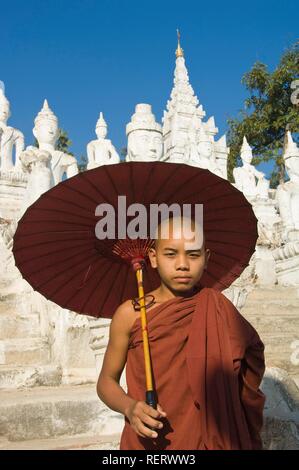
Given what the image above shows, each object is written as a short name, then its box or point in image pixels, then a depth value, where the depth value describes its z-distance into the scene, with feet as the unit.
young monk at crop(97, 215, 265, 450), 5.68
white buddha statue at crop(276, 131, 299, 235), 40.11
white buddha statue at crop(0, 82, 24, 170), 46.57
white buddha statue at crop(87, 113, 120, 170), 36.83
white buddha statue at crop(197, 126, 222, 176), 53.19
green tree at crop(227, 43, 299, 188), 92.68
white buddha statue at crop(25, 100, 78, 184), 30.12
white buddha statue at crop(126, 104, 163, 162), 17.31
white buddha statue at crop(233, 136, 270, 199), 63.77
